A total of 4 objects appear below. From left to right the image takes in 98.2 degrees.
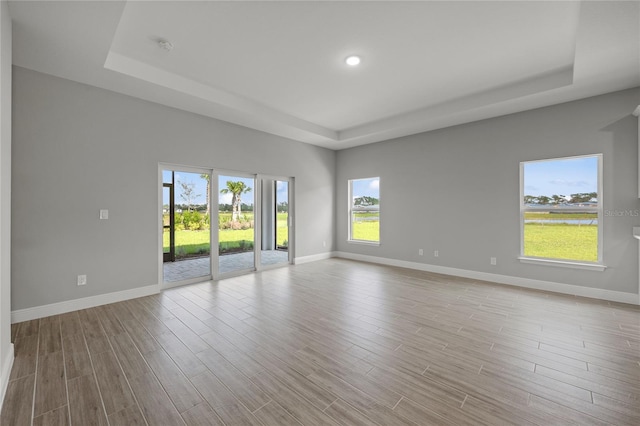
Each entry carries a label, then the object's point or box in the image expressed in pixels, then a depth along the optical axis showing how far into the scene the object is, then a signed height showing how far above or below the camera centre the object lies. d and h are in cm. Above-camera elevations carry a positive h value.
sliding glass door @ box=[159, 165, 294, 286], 456 -21
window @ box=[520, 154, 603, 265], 404 +5
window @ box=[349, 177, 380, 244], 667 +7
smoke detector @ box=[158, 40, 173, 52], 299 +184
